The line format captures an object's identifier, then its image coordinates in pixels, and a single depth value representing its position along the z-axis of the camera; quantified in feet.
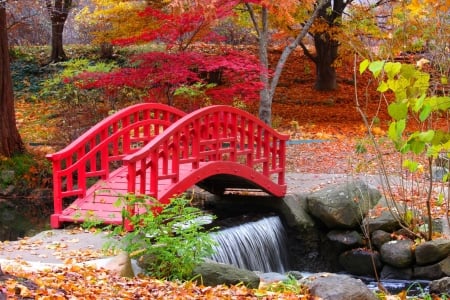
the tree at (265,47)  48.52
